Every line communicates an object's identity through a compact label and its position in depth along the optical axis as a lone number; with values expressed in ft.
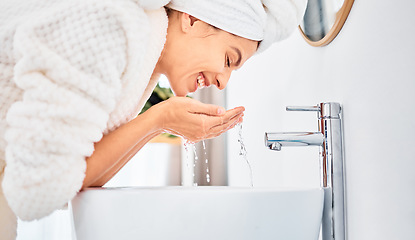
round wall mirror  3.19
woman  2.30
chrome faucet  2.96
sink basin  2.30
